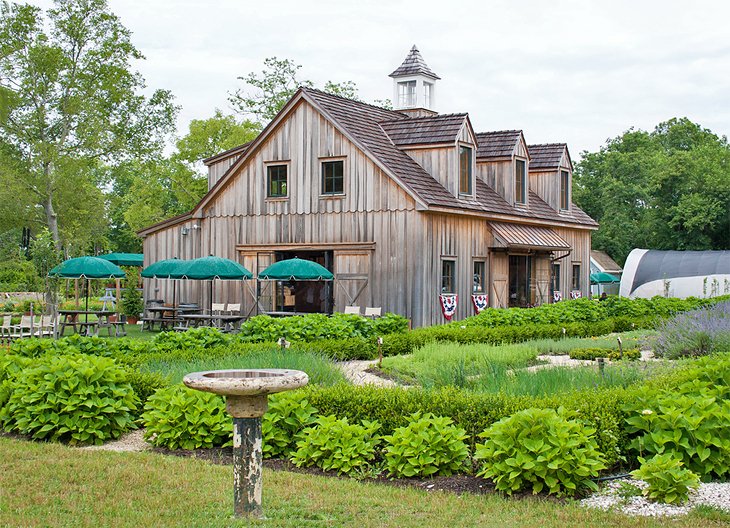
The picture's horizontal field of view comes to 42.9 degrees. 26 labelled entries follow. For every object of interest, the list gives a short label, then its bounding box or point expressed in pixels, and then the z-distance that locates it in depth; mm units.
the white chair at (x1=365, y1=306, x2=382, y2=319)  23344
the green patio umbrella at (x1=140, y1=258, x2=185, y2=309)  24172
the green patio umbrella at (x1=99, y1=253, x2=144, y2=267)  35094
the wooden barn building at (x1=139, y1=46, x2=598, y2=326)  24641
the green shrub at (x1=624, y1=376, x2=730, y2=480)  8336
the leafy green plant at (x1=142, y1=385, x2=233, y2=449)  9789
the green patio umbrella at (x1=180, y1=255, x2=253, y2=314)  23391
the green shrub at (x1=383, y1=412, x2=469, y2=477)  8594
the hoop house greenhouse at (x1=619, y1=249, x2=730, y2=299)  37938
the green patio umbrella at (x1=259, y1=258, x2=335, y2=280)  23109
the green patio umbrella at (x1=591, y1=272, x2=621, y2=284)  46125
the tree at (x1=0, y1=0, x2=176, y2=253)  40188
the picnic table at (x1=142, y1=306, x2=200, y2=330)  26573
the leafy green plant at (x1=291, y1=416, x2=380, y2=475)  8875
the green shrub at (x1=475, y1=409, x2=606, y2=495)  7863
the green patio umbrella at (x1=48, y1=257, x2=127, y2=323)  23422
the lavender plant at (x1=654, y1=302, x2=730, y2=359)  15445
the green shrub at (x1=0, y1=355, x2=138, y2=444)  10359
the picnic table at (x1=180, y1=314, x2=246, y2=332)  23438
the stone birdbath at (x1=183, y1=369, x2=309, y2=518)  7184
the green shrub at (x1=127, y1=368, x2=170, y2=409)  11195
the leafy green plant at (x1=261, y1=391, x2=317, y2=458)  9469
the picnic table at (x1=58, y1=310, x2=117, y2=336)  23419
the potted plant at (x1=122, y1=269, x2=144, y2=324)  31734
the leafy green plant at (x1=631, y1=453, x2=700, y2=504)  7660
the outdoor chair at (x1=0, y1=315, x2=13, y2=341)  22453
